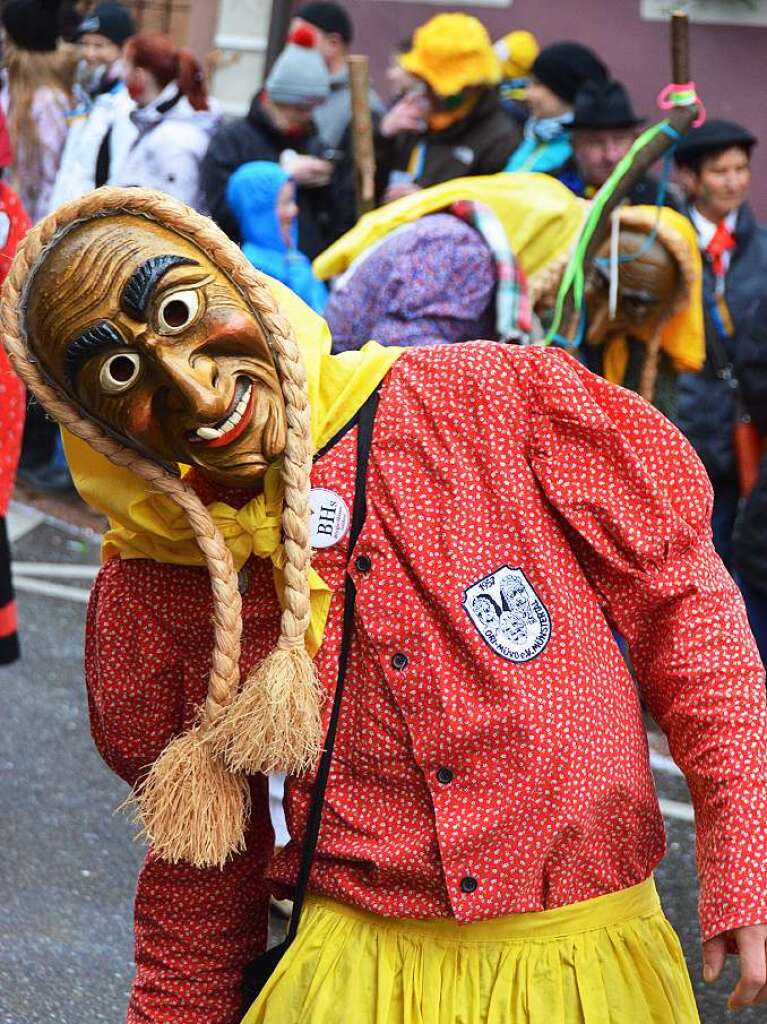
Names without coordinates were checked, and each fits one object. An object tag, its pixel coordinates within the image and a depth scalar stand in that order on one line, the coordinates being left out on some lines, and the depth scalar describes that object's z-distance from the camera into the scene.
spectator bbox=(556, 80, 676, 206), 6.01
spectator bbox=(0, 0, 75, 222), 8.09
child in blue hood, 6.59
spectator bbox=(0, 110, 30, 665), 4.21
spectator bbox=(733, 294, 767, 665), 4.90
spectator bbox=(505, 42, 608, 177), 6.42
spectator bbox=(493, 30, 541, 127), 8.78
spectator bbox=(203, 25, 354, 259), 7.12
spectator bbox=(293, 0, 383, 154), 8.16
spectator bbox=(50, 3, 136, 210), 8.03
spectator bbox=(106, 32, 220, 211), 7.50
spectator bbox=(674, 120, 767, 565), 6.00
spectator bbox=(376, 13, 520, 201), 6.55
